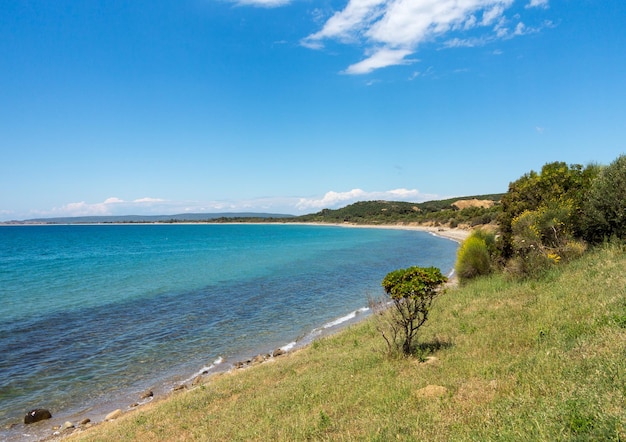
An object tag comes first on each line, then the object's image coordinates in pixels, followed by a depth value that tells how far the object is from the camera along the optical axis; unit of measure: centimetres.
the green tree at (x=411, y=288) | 1098
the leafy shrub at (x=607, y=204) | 1855
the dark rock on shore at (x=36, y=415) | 1303
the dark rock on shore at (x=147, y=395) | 1469
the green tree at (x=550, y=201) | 2189
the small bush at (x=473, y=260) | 2481
